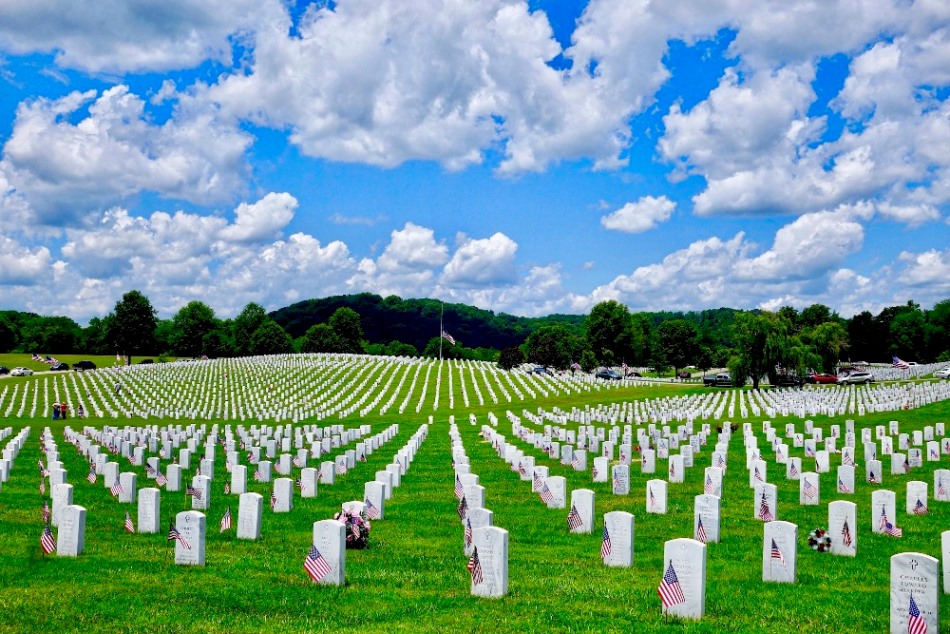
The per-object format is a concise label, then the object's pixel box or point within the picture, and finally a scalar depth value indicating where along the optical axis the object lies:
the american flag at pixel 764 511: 13.81
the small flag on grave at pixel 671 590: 8.05
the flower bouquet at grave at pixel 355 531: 11.39
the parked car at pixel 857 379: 66.39
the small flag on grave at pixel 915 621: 7.16
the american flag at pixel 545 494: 15.61
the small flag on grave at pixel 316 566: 9.16
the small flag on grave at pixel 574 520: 13.04
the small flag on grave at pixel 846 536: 11.02
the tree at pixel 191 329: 137.50
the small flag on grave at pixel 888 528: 12.32
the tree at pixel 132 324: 109.06
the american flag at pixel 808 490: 15.73
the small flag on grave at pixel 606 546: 10.45
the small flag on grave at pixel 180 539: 9.94
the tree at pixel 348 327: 146.00
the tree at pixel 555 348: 106.12
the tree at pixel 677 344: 121.19
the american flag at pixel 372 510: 14.27
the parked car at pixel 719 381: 65.44
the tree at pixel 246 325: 137.50
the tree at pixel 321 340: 136.75
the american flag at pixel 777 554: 9.47
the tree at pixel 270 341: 130.62
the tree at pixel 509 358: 88.94
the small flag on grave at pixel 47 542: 10.70
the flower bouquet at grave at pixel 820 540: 11.20
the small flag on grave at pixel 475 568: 8.81
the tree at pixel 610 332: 116.81
